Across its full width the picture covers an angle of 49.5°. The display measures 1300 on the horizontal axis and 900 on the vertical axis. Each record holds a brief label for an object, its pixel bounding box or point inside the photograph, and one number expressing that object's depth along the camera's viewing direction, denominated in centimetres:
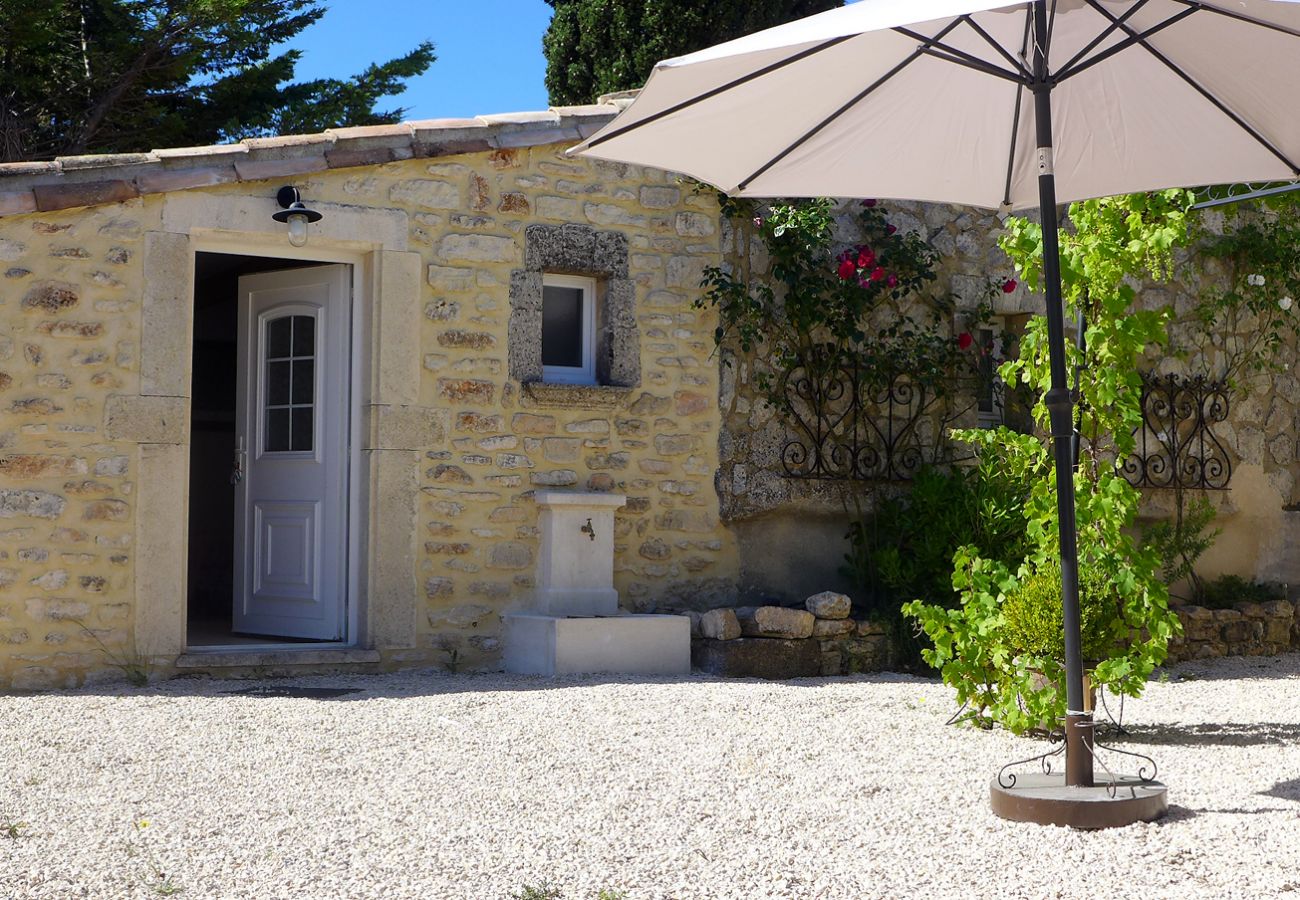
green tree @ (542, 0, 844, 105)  1323
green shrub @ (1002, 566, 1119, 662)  482
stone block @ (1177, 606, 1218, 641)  785
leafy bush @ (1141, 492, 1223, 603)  847
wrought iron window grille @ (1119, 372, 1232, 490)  870
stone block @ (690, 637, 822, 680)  675
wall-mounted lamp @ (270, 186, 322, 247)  645
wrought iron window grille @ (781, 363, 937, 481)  764
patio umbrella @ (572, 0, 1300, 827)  384
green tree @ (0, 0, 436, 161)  1314
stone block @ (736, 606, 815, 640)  679
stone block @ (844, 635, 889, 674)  701
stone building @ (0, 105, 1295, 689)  612
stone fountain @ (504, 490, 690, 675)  658
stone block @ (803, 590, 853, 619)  694
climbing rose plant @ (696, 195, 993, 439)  748
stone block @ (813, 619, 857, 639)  694
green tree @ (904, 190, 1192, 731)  467
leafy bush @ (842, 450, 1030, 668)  726
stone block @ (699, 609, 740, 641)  675
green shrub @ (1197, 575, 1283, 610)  866
